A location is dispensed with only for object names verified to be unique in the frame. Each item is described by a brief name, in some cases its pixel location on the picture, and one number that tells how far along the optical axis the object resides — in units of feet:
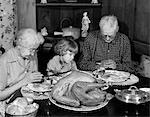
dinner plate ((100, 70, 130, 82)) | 7.79
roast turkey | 5.86
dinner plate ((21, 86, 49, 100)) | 6.56
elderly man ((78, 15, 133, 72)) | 10.02
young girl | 8.29
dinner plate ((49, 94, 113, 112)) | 5.88
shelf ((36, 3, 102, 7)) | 12.90
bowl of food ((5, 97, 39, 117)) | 5.24
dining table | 5.80
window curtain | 11.14
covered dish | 6.29
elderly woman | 6.94
